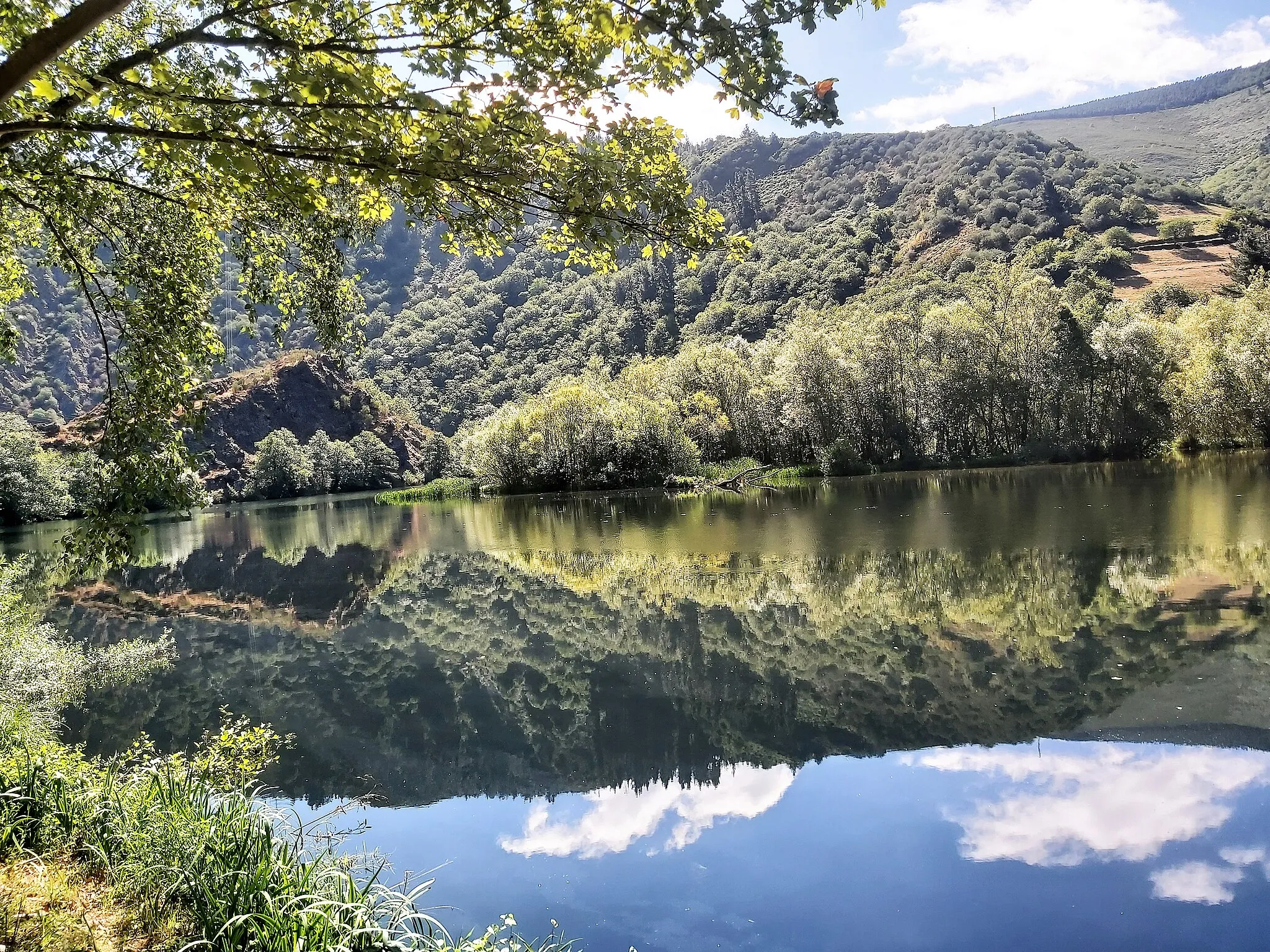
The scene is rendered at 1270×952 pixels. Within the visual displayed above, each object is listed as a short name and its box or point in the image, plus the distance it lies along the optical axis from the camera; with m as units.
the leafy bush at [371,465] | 113.12
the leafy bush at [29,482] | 62.09
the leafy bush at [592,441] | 59.81
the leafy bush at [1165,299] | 75.81
